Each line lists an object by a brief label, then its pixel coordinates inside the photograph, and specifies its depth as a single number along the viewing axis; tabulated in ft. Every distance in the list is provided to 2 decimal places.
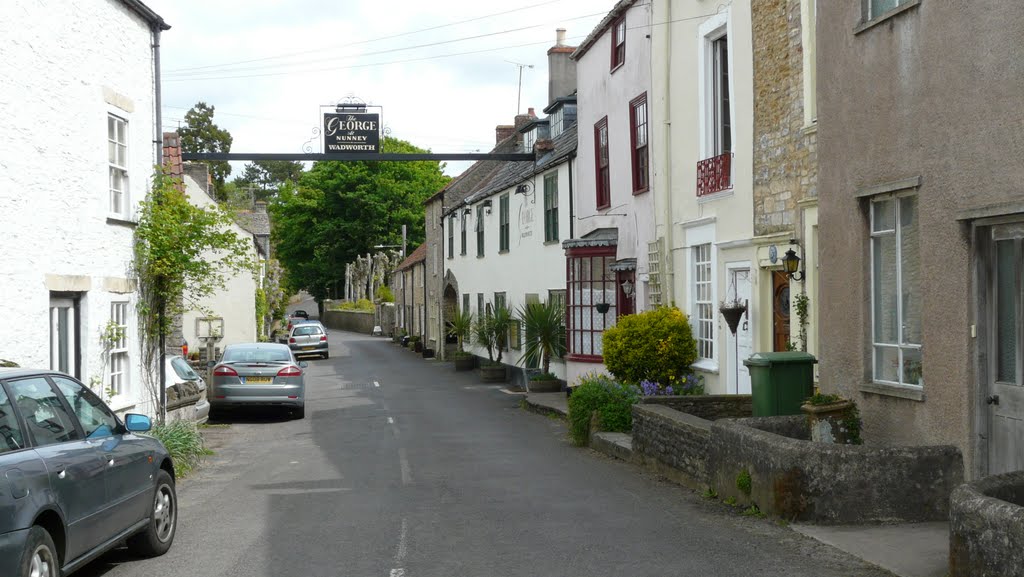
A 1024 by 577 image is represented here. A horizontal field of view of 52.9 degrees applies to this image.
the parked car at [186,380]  59.16
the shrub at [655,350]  55.21
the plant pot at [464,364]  120.57
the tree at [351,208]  225.97
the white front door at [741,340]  48.80
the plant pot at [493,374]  104.32
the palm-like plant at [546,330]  85.25
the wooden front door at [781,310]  45.42
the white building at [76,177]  36.63
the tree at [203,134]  285.64
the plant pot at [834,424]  33.06
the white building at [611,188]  63.98
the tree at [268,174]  372.17
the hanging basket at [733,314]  48.02
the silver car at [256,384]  67.10
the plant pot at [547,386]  85.35
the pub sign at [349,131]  83.51
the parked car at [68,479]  19.44
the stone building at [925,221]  26.37
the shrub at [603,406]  50.08
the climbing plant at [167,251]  50.55
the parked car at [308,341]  140.15
